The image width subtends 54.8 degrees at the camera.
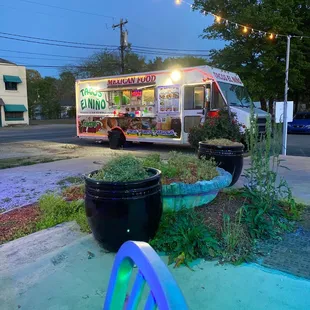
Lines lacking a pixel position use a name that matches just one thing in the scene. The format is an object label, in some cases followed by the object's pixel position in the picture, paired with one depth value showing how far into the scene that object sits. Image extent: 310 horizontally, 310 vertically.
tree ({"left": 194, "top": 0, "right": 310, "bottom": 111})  21.86
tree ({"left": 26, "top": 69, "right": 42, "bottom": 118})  48.39
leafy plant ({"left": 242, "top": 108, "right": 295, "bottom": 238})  3.61
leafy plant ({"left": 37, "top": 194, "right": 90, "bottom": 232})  4.02
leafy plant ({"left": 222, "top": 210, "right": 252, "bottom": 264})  2.96
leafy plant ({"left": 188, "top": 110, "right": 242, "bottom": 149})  8.95
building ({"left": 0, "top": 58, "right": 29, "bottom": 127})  34.75
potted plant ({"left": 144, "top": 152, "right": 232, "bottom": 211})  3.72
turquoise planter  3.69
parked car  20.67
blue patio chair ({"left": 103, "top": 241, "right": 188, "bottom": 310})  1.10
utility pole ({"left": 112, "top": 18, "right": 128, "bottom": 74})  29.77
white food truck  10.64
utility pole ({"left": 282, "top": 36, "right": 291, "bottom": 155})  9.94
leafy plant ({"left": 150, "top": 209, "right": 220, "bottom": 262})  3.01
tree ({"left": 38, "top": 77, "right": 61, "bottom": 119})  50.00
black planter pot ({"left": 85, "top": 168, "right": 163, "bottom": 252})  2.84
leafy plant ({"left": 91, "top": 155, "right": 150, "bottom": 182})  3.04
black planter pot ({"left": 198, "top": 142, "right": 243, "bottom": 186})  5.17
